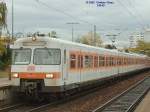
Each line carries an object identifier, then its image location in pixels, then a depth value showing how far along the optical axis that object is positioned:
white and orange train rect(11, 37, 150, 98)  19.11
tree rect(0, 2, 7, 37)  50.59
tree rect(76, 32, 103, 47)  136.88
